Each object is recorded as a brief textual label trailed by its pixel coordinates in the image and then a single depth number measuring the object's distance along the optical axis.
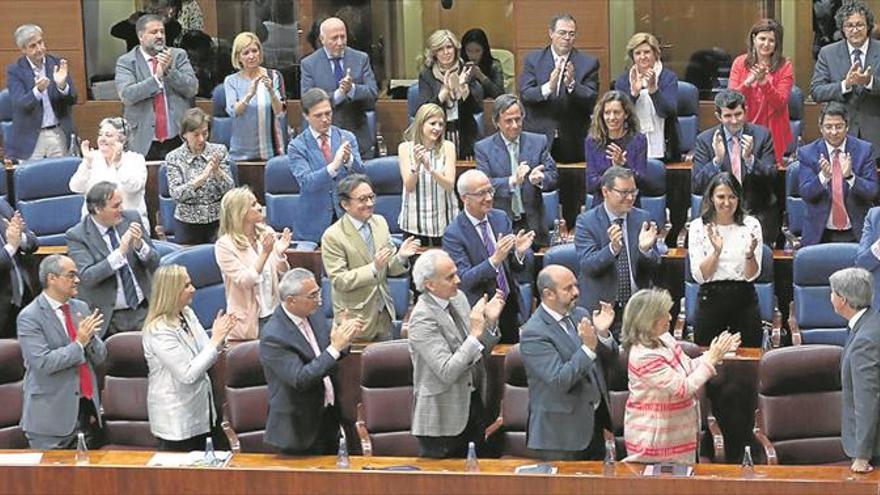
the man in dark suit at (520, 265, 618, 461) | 12.92
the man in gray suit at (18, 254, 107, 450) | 13.83
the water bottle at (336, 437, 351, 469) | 12.63
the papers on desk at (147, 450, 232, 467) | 12.70
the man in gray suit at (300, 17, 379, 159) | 18.72
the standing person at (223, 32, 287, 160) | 18.48
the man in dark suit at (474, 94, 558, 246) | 16.86
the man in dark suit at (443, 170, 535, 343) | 15.06
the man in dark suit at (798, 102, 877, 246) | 16.61
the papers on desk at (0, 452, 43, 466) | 12.81
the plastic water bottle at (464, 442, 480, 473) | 12.52
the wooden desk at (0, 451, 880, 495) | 12.10
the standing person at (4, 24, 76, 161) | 19.06
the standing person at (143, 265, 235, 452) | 13.49
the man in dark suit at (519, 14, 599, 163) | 18.37
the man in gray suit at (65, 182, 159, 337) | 15.77
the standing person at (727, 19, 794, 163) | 17.86
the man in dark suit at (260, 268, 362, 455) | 13.05
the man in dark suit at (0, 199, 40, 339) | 16.59
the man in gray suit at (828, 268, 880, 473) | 12.44
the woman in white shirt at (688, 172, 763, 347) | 15.19
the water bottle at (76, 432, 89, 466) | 12.81
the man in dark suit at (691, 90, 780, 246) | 16.77
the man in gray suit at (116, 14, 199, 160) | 18.80
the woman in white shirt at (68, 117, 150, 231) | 17.23
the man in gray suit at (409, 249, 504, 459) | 13.12
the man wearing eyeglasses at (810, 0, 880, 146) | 17.83
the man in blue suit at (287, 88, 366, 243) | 17.03
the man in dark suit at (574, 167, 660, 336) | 15.23
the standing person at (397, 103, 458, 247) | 16.56
